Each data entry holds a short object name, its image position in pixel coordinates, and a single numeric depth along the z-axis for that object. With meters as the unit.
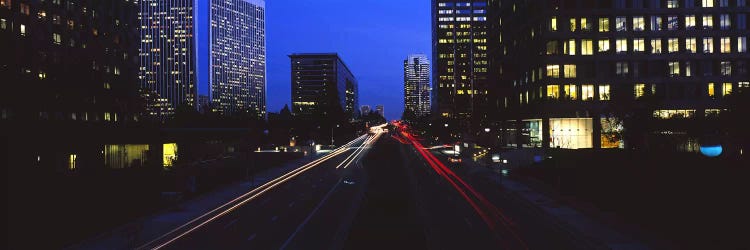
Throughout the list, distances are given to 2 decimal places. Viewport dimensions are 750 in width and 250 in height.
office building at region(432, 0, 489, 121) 150.18
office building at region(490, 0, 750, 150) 76.38
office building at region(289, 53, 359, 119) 137.62
